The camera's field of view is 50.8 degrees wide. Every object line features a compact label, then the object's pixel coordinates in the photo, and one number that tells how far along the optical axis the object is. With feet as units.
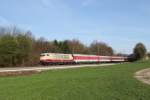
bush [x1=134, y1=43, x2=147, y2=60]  229.33
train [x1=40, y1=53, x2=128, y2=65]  116.58
